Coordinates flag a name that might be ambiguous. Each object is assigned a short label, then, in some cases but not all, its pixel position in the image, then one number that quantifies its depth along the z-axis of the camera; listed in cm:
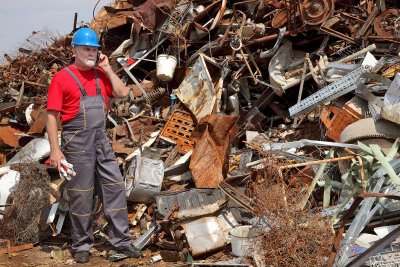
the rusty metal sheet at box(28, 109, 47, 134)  707
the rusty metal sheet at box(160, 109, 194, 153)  620
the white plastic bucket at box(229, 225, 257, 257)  412
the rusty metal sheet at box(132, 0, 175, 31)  764
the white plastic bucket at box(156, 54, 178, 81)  698
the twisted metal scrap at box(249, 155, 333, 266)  367
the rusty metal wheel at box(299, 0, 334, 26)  640
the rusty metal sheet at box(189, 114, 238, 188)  538
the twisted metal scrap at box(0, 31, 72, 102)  895
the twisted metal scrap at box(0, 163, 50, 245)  507
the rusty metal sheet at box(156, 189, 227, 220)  473
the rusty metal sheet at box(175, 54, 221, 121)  636
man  443
